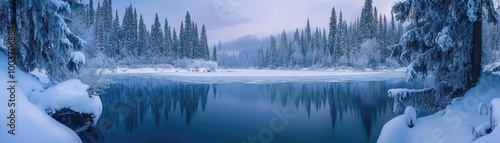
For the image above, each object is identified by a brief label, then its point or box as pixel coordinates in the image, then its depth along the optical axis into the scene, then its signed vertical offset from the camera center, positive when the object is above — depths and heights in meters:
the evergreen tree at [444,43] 7.16 +0.63
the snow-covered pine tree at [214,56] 79.26 +3.82
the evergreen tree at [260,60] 101.44 +3.38
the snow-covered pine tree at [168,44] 65.69 +6.04
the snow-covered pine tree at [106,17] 64.06 +12.16
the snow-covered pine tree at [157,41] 64.88 +6.90
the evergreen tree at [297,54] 80.62 +4.18
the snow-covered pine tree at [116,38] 60.27 +7.13
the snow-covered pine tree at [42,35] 8.22 +1.14
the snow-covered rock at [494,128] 4.91 -1.12
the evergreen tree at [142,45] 64.75 +5.86
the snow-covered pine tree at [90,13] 67.25 +13.57
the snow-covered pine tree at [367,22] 63.03 +10.18
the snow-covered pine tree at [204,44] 73.19 +6.63
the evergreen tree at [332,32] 71.25 +9.21
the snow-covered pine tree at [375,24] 63.97 +9.87
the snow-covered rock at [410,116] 7.61 -1.27
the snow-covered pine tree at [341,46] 63.31 +5.04
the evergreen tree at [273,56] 90.96 +4.25
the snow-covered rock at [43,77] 10.49 -0.19
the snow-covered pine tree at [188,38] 67.56 +7.60
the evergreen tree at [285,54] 84.31 +4.47
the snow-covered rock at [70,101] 8.18 -0.88
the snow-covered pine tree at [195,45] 69.65 +6.08
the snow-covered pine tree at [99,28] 60.09 +9.23
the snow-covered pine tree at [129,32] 62.66 +8.77
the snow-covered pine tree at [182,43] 68.19 +6.52
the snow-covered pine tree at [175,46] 69.31 +5.93
